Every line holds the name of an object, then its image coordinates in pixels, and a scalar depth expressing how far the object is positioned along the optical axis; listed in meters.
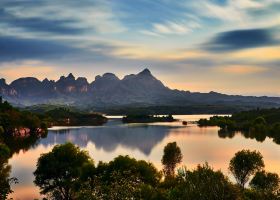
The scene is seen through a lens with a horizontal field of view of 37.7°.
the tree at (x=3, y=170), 50.14
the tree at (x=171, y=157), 94.56
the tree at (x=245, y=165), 79.79
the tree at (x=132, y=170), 66.81
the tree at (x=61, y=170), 72.31
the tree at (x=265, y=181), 68.25
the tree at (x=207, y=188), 40.09
